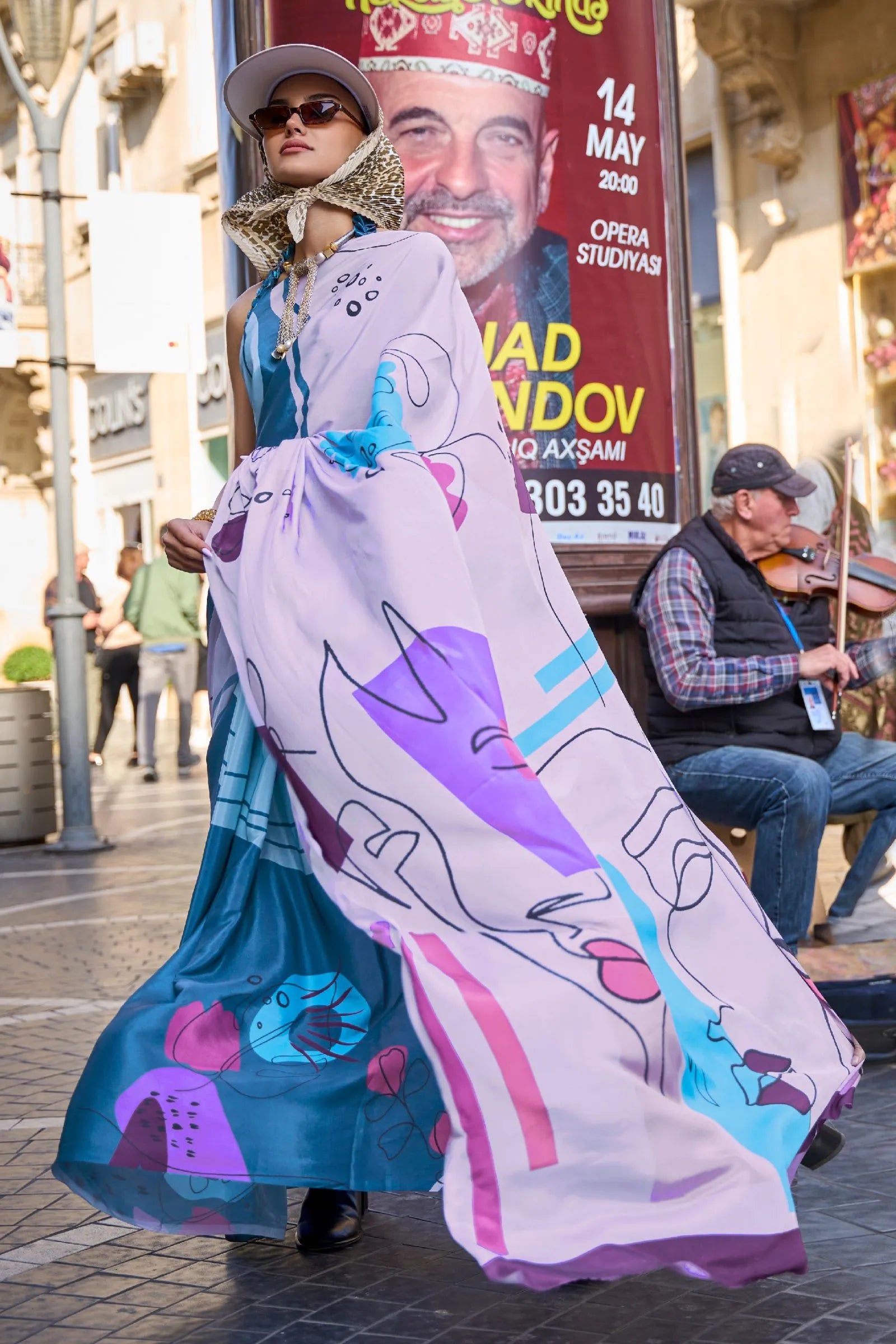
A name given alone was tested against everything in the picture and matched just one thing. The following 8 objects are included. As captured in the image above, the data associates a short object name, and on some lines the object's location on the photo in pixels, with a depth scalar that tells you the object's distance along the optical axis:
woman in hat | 2.49
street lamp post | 10.02
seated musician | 4.94
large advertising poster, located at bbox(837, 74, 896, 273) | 12.62
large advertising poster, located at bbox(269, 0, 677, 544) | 6.48
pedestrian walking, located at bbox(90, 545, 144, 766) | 14.97
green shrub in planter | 23.19
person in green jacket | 14.07
